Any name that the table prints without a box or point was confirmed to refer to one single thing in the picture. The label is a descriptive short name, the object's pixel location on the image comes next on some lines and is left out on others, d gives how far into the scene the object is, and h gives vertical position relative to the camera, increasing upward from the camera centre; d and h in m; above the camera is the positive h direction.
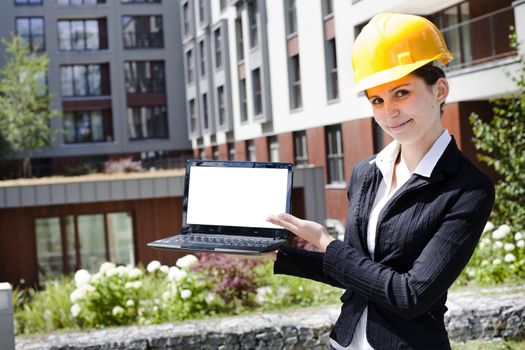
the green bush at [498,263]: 8.69 -1.45
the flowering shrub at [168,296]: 8.23 -1.59
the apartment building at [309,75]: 16.06 +2.62
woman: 1.97 -0.18
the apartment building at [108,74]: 42.28 +5.70
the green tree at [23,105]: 35.53 +3.48
